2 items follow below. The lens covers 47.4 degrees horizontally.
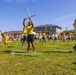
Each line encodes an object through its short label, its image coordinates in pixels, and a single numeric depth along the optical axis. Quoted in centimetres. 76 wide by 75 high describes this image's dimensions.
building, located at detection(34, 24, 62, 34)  5595
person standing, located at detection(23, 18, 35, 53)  524
